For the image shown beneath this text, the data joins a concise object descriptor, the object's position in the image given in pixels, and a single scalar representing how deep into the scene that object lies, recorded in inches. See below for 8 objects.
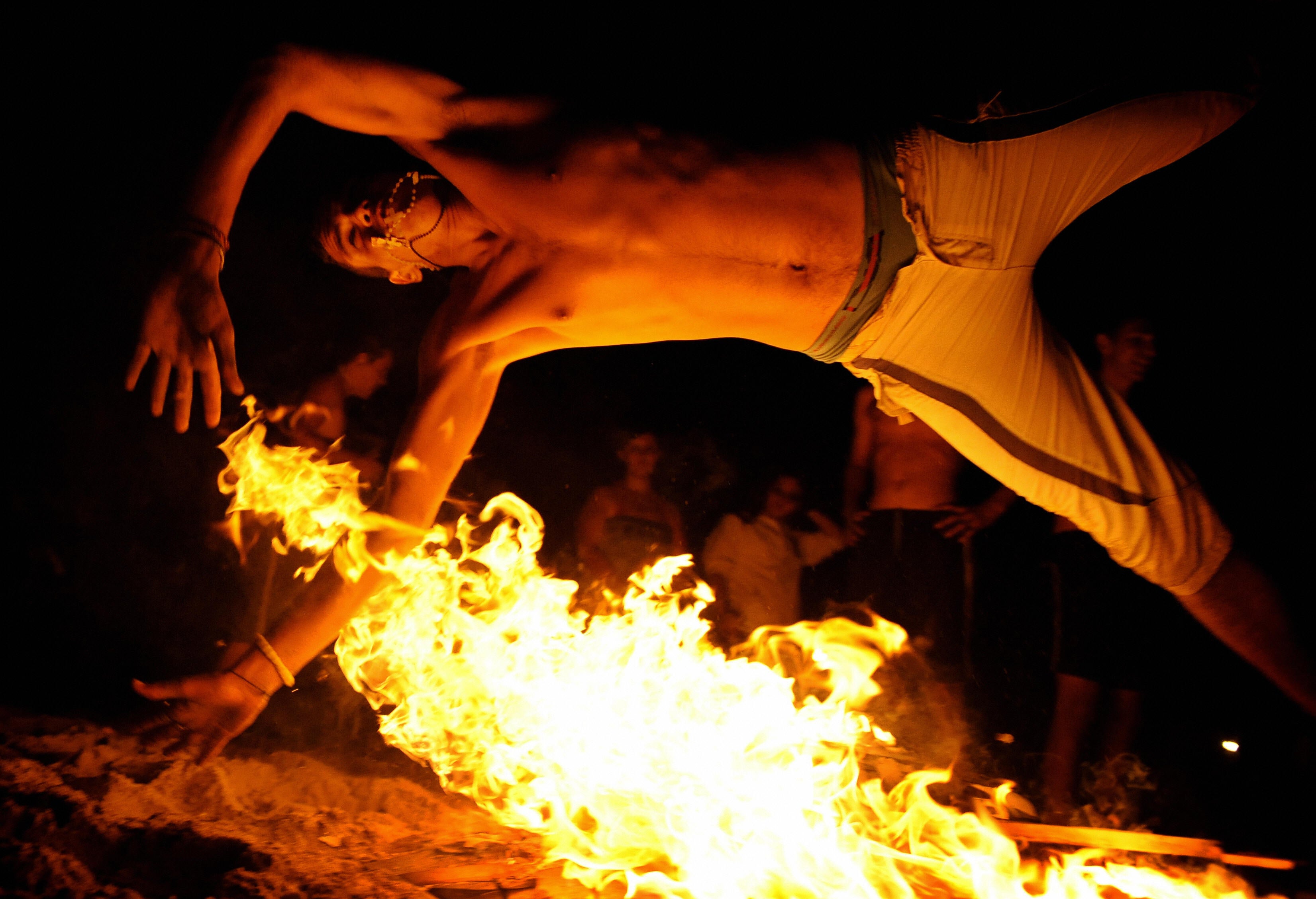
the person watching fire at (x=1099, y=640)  136.5
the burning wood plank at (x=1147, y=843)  100.0
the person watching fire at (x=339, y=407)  156.9
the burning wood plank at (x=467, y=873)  91.7
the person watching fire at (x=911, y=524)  145.3
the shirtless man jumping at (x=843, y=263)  88.4
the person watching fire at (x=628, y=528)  175.5
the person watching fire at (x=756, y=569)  167.5
